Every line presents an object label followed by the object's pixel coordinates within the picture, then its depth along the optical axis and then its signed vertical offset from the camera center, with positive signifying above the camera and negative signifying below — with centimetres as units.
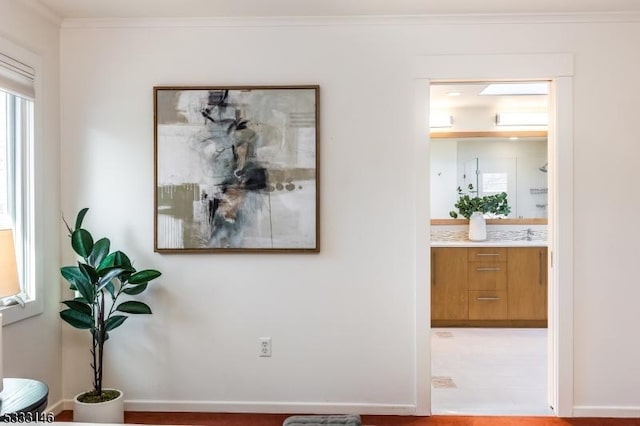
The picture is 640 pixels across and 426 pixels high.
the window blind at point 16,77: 259 +73
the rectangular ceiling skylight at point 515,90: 498 +124
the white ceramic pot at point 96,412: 281 -111
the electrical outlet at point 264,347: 315 -84
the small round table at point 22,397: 187 -72
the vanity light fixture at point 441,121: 563 +102
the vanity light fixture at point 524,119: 561 +105
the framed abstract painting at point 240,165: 311 +30
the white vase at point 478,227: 550 -16
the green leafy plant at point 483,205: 561 +9
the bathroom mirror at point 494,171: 577 +48
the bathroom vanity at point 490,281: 517 -70
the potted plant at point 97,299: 281 -49
